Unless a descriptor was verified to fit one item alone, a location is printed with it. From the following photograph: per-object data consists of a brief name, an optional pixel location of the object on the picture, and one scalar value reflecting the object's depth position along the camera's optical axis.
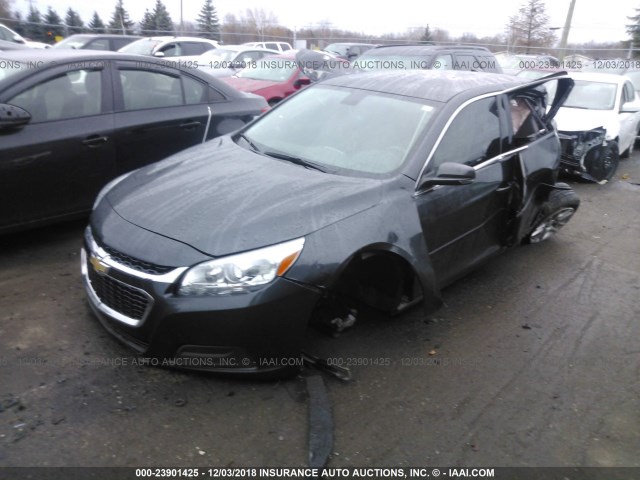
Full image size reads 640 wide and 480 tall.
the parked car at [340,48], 21.42
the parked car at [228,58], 13.22
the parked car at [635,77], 13.11
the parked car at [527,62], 15.17
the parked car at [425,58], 9.82
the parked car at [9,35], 16.91
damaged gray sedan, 2.68
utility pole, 23.30
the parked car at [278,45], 28.22
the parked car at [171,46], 14.30
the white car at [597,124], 7.84
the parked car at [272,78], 10.68
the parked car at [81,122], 4.09
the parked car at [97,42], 14.94
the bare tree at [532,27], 36.41
